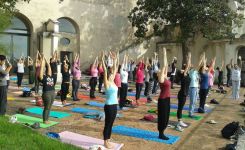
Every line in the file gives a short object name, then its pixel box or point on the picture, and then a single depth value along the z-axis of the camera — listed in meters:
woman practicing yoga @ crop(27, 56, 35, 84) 15.02
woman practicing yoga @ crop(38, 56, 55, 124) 7.15
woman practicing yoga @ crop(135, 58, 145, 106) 10.45
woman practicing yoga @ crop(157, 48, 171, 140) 6.37
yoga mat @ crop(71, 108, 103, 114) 8.89
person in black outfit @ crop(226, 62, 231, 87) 17.70
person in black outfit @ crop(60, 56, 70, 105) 9.98
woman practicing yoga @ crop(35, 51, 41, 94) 10.27
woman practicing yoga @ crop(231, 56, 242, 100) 12.56
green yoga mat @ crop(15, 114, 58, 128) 7.21
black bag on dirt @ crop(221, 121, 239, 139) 6.82
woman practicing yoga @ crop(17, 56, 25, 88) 13.95
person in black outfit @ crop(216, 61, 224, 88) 16.93
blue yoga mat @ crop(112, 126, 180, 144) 6.46
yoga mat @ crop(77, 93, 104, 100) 11.65
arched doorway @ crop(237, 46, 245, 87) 19.77
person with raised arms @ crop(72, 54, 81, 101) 10.55
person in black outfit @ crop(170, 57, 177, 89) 15.09
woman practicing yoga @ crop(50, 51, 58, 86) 10.35
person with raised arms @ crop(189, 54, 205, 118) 8.64
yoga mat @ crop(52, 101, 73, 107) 9.89
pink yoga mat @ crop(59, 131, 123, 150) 5.89
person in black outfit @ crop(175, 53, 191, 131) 7.69
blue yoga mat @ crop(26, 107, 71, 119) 8.33
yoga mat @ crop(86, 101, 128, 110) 10.25
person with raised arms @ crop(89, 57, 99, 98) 11.30
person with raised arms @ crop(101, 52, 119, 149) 5.57
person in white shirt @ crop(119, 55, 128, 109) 9.66
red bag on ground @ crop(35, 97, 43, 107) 9.71
